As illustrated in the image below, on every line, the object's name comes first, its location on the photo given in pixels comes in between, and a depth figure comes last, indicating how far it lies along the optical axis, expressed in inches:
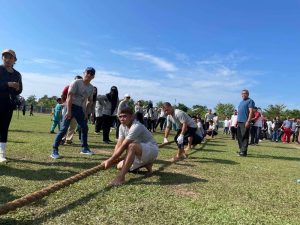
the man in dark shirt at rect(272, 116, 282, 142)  652.7
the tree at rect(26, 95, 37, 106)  2734.4
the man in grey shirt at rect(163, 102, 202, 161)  204.0
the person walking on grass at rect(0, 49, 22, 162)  146.2
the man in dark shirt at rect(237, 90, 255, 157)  255.3
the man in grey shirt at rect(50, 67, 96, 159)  178.1
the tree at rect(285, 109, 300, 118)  1906.4
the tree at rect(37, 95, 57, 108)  2505.4
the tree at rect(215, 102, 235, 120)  2370.9
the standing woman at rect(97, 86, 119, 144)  273.2
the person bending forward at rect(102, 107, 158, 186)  128.7
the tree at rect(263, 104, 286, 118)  1991.3
